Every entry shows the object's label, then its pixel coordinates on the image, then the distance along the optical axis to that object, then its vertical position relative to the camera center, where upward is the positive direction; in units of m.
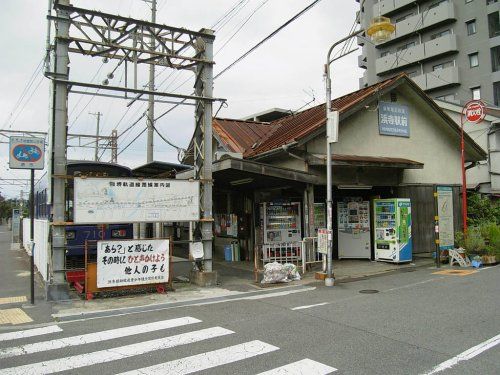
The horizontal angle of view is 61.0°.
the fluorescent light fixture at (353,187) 15.29 +0.94
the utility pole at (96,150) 34.60 +5.58
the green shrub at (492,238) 14.79 -0.97
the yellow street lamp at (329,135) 11.49 +2.15
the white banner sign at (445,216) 16.25 -0.21
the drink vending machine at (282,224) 15.13 -0.38
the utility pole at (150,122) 20.21 +4.45
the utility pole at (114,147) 33.74 +5.50
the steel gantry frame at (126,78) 9.79 +3.53
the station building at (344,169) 14.43 +1.61
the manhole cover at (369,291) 10.42 -1.95
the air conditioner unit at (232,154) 16.74 +2.50
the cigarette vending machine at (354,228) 15.80 -0.58
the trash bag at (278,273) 11.72 -1.67
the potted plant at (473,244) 14.74 -1.17
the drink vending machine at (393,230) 14.69 -0.63
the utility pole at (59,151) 9.71 +1.53
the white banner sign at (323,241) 11.82 -0.78
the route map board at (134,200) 9.98 +0.40
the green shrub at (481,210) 18.83 +0.02
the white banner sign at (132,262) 9.95 -1.11
